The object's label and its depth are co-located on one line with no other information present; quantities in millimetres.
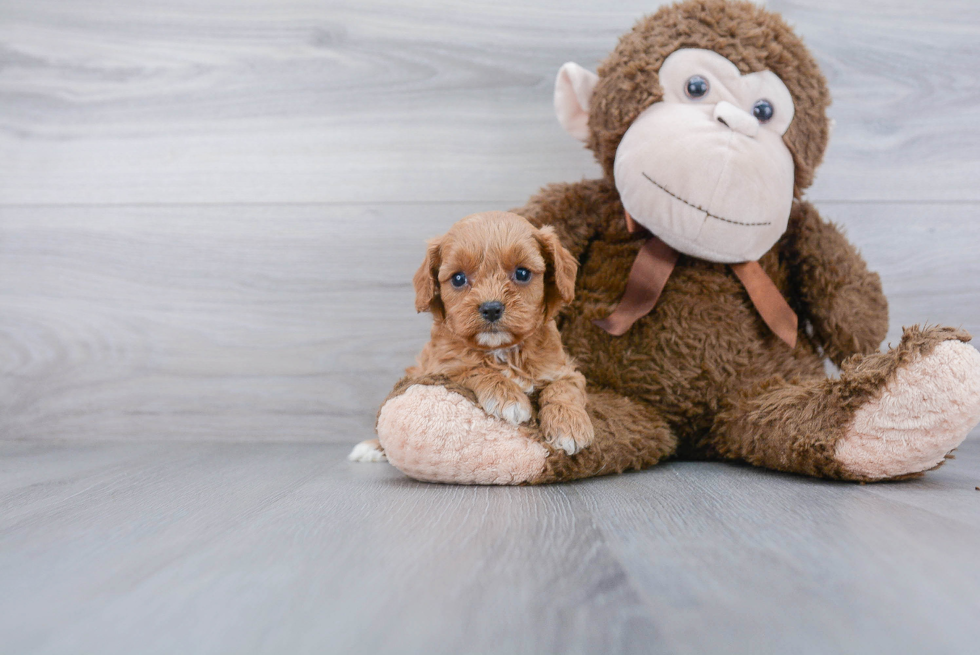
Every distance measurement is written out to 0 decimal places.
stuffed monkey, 812
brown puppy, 808
